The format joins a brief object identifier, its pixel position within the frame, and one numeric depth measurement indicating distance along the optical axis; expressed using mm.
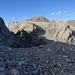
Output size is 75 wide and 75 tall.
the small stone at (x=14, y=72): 3757
